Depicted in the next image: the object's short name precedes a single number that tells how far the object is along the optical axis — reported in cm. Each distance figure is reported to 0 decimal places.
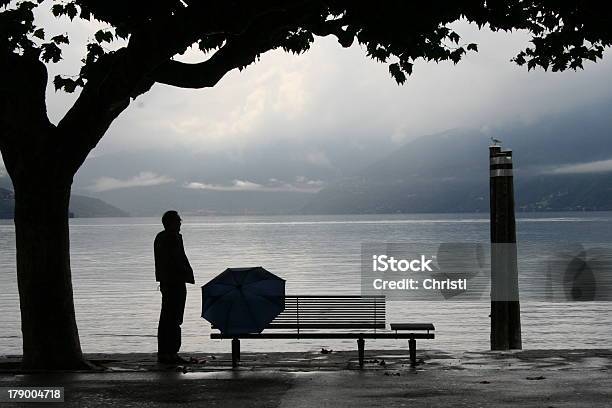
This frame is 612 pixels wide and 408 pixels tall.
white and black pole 1889
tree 1438
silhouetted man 1606
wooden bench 1605
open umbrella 1585
